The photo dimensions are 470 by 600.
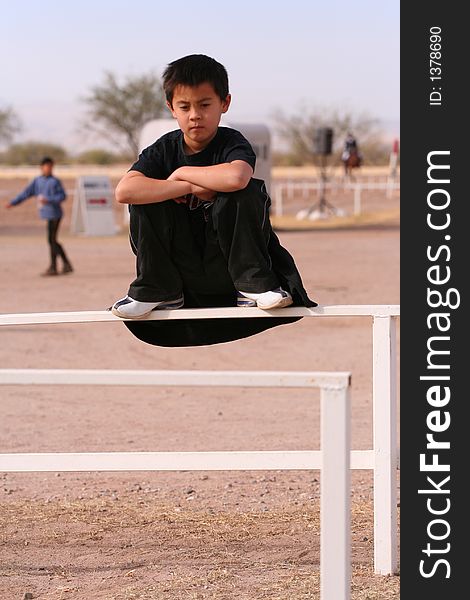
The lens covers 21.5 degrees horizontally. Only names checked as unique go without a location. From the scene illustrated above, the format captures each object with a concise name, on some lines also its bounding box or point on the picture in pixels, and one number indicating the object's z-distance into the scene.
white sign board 26.70
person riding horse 43.59
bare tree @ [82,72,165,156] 61.72
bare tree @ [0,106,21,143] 76.72
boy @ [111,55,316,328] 4.00
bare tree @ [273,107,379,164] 61.66
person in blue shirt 18.00
